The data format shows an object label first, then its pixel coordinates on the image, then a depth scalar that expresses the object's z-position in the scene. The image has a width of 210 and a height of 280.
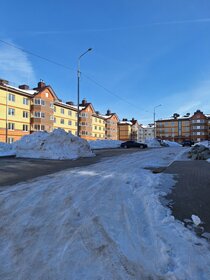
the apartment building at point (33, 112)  41.41
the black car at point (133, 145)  39.94
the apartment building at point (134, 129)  106.71
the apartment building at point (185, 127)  101.81
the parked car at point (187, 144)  53.22
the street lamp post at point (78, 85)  24.81
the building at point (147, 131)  139.75
